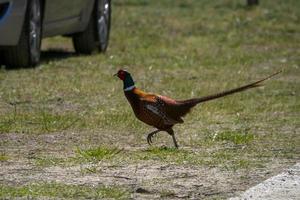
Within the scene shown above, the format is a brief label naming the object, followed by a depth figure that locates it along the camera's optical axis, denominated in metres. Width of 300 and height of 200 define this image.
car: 24.91
